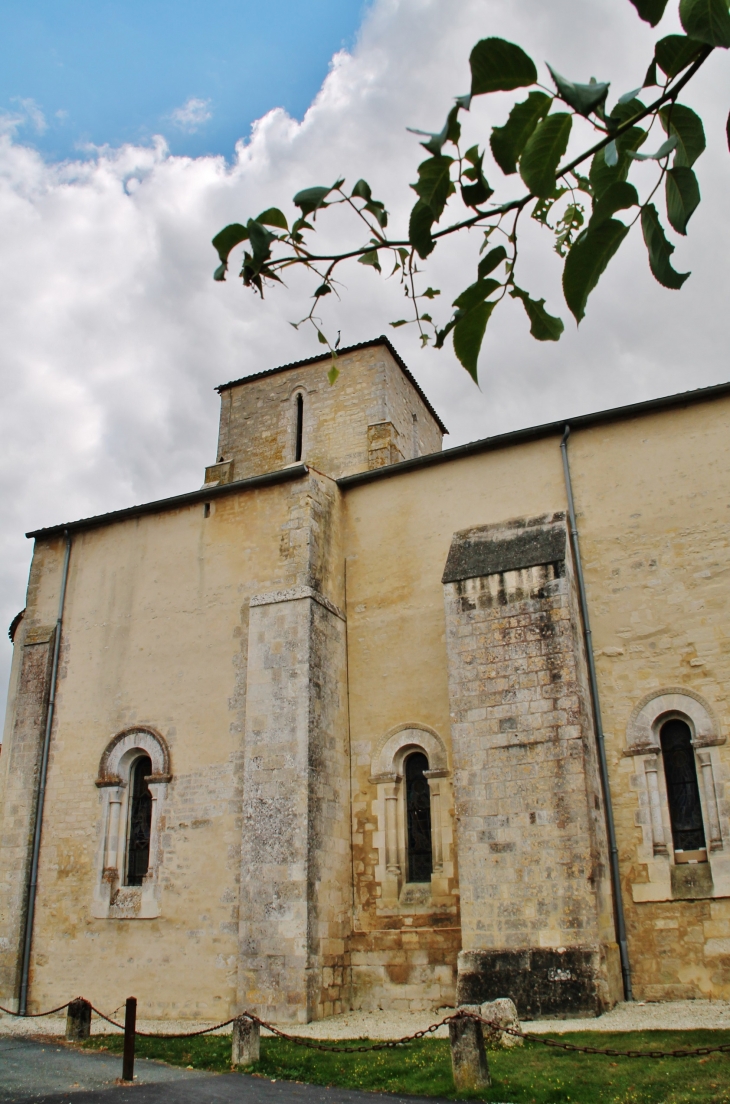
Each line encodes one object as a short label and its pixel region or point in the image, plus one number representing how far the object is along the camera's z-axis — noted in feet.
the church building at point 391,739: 34.60
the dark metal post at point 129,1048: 26.89
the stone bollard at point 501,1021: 26.78
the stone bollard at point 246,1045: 28.27
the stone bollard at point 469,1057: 22.79
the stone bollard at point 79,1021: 33.96
